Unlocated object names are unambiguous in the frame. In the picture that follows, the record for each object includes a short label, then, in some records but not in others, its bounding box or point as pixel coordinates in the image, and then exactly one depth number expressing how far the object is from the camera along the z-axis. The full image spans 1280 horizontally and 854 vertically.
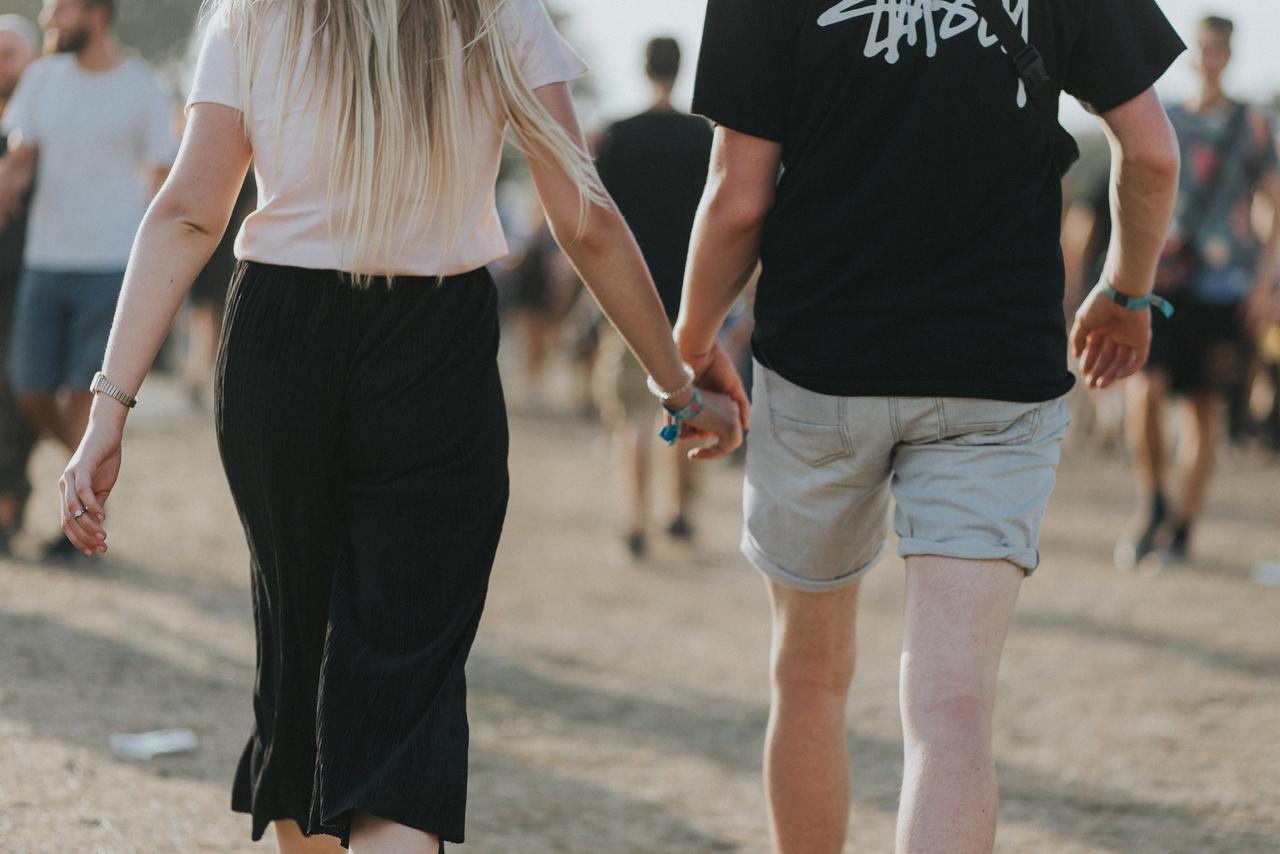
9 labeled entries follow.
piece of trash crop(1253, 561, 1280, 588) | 14.05
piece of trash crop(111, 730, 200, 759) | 8.00
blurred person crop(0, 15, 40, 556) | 13.01
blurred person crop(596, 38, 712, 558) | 12.14
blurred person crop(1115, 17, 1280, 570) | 13.74
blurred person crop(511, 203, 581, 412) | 31.72
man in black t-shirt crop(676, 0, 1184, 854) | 4.94
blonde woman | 4.55
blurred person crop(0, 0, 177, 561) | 12.08
